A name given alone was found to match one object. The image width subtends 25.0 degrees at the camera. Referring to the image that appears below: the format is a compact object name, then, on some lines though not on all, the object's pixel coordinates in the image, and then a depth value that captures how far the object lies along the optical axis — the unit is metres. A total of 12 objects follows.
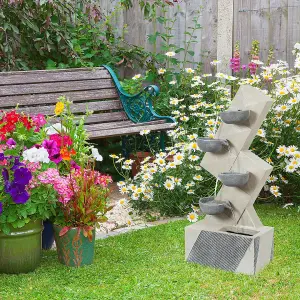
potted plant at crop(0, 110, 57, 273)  3.54
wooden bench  5.91
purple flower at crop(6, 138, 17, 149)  3.66
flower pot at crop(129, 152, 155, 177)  6.19
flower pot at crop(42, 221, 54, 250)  4.09
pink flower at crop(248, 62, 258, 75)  6.15
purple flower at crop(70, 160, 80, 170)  3.98
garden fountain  3.66
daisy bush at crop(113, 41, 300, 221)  4.99
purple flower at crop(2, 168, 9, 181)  3.54
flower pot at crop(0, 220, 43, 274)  3.64
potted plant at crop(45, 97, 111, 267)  3.72
